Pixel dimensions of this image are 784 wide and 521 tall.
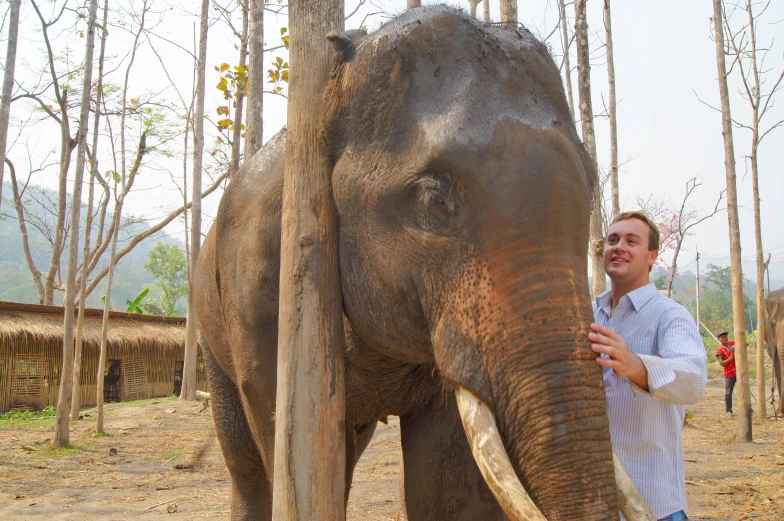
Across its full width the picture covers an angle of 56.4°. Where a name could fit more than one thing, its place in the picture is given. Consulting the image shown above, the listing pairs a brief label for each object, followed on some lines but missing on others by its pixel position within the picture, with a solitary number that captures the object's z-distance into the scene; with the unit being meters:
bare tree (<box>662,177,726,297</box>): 17.35
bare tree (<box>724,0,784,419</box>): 11.88
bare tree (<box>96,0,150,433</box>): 12.65
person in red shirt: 13.84
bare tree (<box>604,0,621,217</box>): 10.37
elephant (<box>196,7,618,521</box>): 2.17
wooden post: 2.67
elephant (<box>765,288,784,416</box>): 15.47
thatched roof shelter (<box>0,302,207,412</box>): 18.66
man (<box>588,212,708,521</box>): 2.56
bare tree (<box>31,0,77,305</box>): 17.91
